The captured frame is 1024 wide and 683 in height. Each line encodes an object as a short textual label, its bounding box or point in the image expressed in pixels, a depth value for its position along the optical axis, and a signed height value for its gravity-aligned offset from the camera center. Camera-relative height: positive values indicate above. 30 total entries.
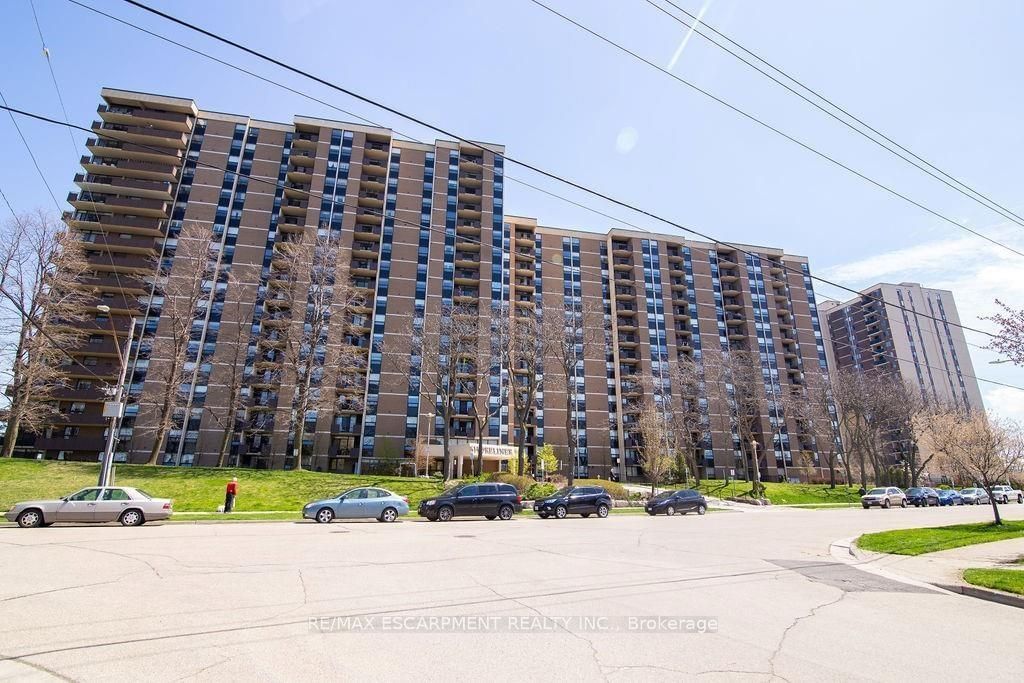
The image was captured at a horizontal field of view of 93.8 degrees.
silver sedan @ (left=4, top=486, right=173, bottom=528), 15.60 -1.42
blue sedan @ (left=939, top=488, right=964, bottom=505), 41.28 -2.36
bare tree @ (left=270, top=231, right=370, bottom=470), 36.69 +11.84
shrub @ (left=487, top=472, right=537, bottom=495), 32.47 -0.90
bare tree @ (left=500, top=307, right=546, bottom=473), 39.62 +9.80
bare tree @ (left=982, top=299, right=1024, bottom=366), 16.64 +4.54
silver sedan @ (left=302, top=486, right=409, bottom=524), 19.70 -1.64
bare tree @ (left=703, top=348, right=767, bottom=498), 51.69 +9.50
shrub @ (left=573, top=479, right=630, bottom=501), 35.88 -1.53
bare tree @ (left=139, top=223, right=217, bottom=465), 33.75 +12.13
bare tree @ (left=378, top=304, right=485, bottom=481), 40.19 +10.39
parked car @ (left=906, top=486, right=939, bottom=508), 39.69 -2.23
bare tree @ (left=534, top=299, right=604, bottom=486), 40.53 +11.26
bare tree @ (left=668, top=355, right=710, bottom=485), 55.72 +7.39
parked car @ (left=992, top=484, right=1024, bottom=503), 44.89 -2.40
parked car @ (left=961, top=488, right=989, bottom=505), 42.78 -2.33
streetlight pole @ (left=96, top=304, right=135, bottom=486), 20.88 +2.08
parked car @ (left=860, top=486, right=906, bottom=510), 36.47 -2.10
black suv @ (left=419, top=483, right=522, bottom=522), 21.55 -1.60
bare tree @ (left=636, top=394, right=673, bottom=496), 41.31 +1.91
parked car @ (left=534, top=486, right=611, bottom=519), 24.36 -1.80
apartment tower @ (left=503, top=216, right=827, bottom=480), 70.31 +23.84
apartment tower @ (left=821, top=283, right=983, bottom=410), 99.06 +26.57
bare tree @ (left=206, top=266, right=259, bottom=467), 49.12 +12.98
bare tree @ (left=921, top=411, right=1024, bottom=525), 19.84 +0.75
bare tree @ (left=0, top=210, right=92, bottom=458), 31.09 +10.16
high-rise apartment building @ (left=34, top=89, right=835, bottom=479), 52.72 +24.77
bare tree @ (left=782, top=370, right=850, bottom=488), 58.09 +7.50
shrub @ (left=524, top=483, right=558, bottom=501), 31.19 -1.51
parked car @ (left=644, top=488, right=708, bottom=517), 28.53 -2.06
